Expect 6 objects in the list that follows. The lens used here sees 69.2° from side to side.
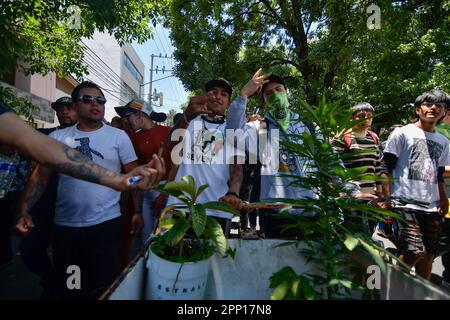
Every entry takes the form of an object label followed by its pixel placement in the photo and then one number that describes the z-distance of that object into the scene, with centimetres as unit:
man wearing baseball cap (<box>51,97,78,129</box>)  394
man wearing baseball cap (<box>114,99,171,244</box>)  350
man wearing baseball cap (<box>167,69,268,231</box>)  273
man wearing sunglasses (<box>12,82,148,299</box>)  260
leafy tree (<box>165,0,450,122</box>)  810
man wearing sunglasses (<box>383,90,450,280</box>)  304
